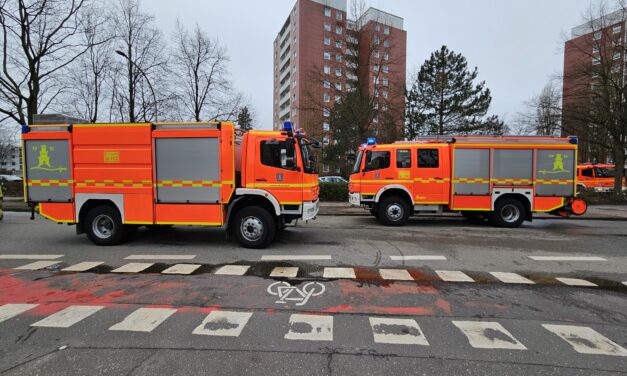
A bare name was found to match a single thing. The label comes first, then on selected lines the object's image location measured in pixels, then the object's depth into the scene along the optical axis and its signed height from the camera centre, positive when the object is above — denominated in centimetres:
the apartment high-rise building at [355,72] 2288 +800
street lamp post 2121 +495
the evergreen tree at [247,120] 3536 +675
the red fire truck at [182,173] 730 +8
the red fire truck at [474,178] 1029 -7
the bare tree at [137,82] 2162 +658
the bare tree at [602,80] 1956 +611
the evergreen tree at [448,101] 3025 +717
